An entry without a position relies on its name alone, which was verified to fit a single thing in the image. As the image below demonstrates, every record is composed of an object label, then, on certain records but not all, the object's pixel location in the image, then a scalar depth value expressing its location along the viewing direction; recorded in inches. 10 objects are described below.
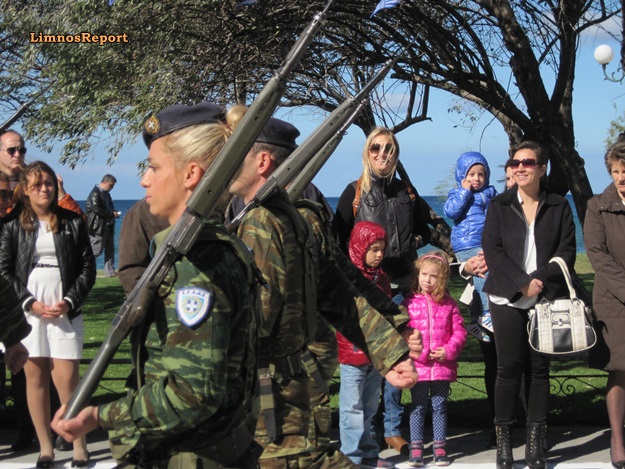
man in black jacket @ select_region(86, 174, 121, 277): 814.5
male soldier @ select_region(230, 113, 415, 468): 140.8
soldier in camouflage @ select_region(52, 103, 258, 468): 99.0
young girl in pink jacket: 263.6
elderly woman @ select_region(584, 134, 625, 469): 254.5
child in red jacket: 251.8
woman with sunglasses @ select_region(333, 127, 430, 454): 274.4
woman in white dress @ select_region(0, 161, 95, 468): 267.9
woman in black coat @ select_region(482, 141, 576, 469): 253.9
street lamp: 416.5
